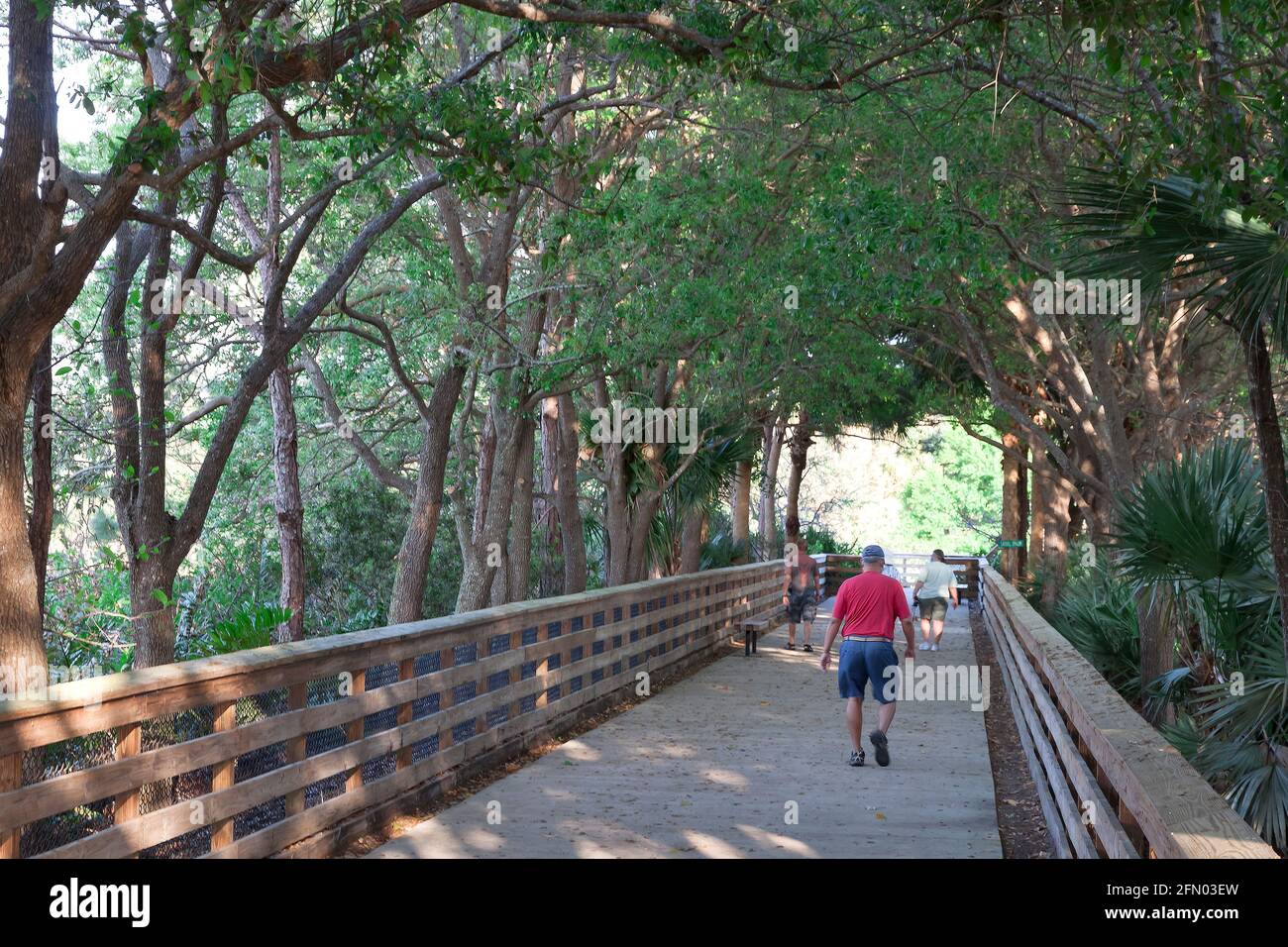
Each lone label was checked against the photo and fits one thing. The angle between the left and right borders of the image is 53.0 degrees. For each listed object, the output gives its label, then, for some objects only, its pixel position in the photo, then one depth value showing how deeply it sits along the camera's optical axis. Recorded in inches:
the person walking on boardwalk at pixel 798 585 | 781.3
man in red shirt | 404.2
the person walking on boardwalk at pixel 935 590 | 773.3
